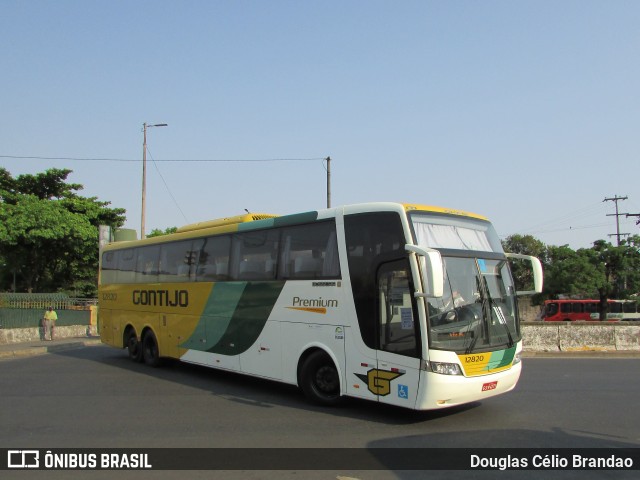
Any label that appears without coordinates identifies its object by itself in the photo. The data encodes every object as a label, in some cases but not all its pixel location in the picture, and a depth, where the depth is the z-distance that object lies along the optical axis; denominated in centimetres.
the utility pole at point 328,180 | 2650
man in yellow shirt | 2320
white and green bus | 732
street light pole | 2947
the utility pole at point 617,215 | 6053
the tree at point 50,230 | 3123
